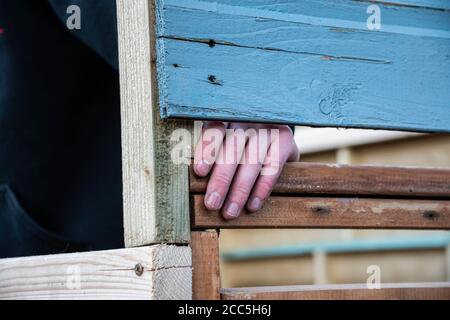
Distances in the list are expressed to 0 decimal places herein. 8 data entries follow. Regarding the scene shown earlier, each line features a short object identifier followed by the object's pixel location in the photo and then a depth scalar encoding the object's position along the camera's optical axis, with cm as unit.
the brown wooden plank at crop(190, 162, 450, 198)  105
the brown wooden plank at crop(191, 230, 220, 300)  99
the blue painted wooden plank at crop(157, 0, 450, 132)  99
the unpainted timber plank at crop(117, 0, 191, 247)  98
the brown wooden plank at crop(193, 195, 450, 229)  101
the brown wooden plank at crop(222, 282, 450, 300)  101
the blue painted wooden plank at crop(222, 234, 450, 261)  252
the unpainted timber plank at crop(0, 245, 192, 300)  96
